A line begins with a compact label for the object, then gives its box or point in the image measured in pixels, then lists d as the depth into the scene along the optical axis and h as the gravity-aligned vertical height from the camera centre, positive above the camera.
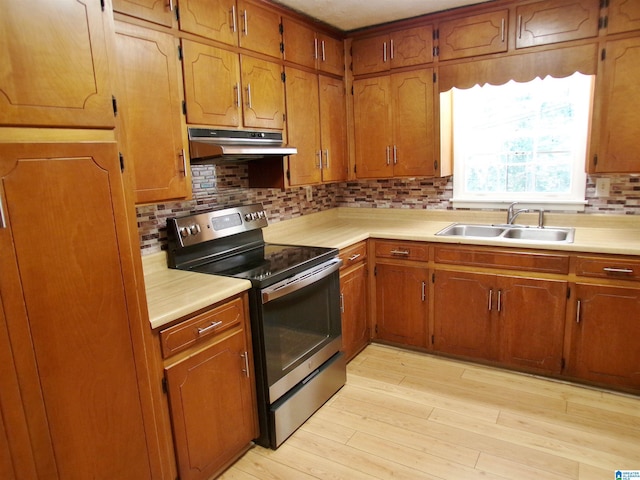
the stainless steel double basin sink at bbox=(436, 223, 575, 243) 2.91 -0.50
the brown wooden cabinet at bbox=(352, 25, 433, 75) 3.01 +0.81
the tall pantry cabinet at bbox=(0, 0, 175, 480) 1.15 -0.23
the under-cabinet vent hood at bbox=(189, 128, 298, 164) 2.08 +0.13
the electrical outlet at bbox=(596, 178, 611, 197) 2.84 -0.21
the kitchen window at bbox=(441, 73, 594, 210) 2.96 +0.12
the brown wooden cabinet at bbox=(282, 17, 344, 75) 2.73 +0.81
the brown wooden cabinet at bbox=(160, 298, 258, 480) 1.72 -0.92
